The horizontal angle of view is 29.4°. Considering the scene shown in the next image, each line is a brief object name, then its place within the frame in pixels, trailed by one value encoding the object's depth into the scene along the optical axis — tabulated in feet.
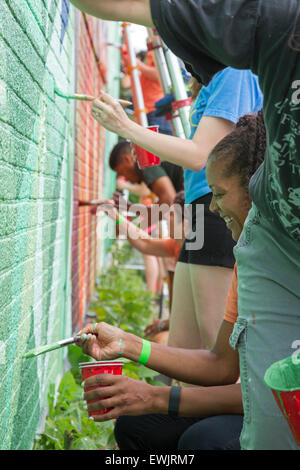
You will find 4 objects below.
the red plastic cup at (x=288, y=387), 4.38
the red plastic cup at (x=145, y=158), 10.27
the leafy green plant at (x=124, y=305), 16.34
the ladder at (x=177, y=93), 11.34
